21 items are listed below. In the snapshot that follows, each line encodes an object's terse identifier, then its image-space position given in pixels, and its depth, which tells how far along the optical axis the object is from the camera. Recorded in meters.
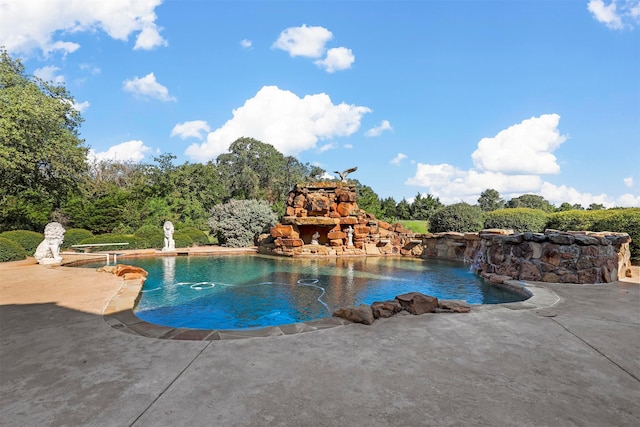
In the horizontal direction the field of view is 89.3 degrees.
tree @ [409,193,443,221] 33.83
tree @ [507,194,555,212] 42.80
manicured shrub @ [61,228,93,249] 14.88
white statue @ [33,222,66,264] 10.31
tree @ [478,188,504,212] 41.06
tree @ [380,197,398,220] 34.31
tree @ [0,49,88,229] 12.45
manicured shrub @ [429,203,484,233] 18.98
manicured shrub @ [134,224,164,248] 16.83
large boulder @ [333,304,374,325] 4.16
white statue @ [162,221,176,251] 15.54
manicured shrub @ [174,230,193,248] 17.34
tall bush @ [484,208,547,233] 18.72
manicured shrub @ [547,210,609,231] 14.83
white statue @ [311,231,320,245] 16.75
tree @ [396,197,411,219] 35.41
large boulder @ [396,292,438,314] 4.64
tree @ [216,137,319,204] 36.69
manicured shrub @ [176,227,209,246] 19.30
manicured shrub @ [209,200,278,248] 19.11
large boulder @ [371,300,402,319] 4.39
